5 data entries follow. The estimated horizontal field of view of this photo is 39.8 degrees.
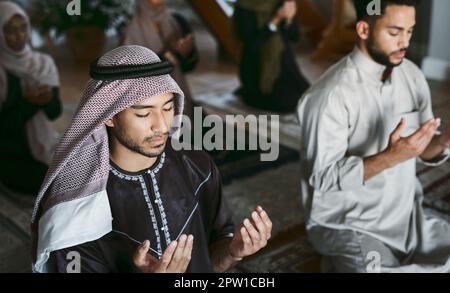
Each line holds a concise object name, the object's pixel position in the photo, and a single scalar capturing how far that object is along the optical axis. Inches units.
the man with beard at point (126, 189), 51.7
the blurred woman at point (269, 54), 165.3
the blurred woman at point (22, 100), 120.0
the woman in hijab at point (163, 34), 130.7
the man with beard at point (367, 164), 78.4
